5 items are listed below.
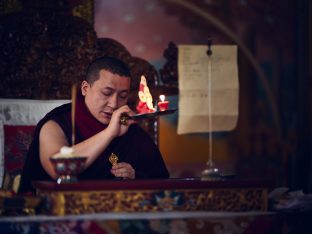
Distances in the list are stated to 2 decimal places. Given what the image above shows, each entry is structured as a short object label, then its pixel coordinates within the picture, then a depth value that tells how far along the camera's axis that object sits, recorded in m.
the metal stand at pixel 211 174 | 3.28
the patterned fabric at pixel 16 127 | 4.21
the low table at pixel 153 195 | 3.00
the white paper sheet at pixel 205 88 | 5.14
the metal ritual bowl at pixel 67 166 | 3.04
